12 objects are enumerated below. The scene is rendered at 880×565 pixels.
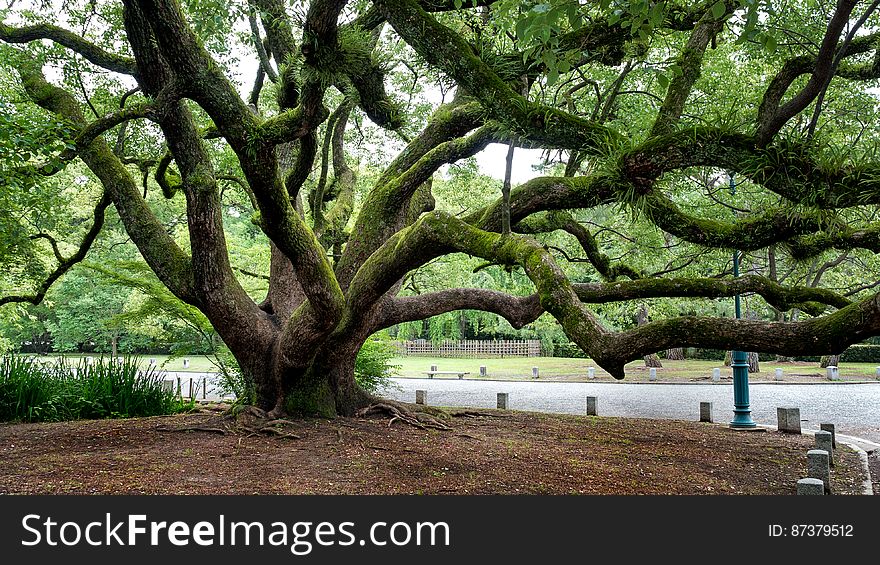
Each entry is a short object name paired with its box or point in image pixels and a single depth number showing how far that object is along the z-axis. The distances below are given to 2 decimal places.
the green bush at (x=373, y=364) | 13.80
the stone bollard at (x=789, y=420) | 11.41
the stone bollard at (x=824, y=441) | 8.54
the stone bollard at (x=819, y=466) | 7.16
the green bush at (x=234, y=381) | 10.87
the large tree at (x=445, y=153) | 5.41
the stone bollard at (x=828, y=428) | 9.95
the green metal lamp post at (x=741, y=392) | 11.94
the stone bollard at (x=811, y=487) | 5.98
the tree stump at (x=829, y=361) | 29.81
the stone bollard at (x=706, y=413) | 13.10
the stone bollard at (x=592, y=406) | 13.79
